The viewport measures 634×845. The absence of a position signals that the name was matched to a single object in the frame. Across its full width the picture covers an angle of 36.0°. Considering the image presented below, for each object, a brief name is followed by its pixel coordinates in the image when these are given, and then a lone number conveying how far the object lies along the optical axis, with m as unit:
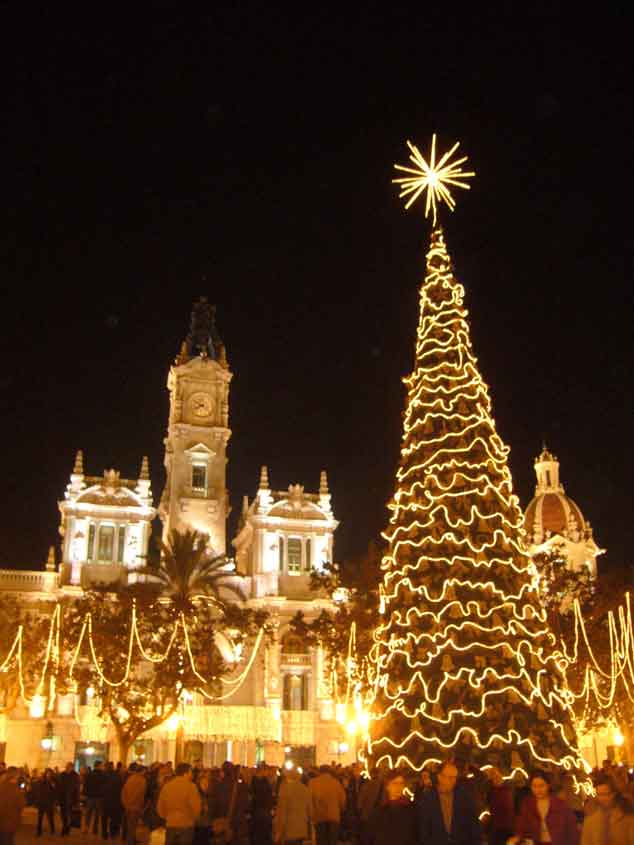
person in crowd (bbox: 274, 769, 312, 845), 13.44
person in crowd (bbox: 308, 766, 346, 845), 15.97
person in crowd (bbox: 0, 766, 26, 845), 12.36
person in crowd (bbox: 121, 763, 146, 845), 18.27
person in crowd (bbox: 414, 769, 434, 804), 16.07
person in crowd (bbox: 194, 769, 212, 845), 17.00
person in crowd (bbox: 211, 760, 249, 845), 17.00
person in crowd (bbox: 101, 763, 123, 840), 22.20
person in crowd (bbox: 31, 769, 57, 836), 23.38
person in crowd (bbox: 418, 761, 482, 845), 10.23
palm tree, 47.31
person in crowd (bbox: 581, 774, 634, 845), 9.43
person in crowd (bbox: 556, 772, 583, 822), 11.35
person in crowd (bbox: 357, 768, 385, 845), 15.95
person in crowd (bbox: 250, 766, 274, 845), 17.30
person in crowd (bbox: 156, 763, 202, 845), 13.04
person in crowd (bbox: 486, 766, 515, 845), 12.52
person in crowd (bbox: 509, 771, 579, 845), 10.41
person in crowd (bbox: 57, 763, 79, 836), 23.50
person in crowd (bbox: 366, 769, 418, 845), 10.09
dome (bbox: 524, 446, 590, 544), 78.56
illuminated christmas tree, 19.36
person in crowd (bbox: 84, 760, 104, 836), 24.36
